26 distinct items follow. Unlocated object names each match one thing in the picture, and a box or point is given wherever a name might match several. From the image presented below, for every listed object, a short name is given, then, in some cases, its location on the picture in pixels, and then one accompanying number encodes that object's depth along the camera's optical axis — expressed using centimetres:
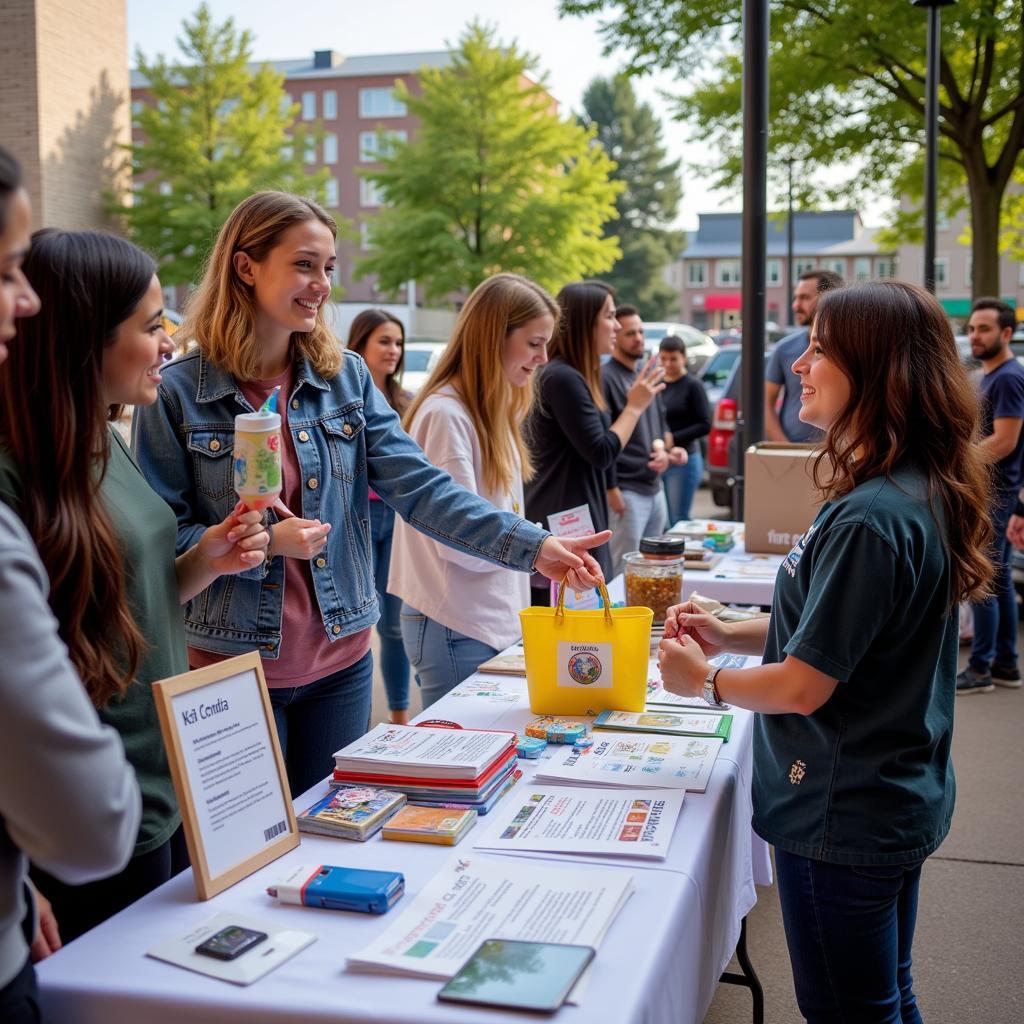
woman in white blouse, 313
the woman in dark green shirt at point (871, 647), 178
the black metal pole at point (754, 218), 556
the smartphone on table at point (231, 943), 148
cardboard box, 435
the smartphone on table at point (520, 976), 134
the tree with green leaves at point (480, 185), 2431
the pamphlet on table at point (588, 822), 181
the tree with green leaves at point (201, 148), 2505
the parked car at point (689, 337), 2410
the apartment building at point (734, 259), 6725
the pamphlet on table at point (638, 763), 211
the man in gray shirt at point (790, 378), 619
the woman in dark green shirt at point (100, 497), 162
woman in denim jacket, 238
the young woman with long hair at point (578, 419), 452
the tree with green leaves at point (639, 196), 5172
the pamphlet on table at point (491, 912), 146
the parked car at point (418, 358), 1551
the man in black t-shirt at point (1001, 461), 569
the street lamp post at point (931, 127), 1015
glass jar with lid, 329
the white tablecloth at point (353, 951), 138
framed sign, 162
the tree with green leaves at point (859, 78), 1205
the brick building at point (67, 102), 2203
